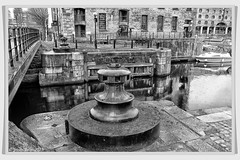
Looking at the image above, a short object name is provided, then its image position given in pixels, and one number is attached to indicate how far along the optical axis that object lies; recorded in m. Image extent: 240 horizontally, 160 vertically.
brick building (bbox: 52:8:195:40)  19.48
